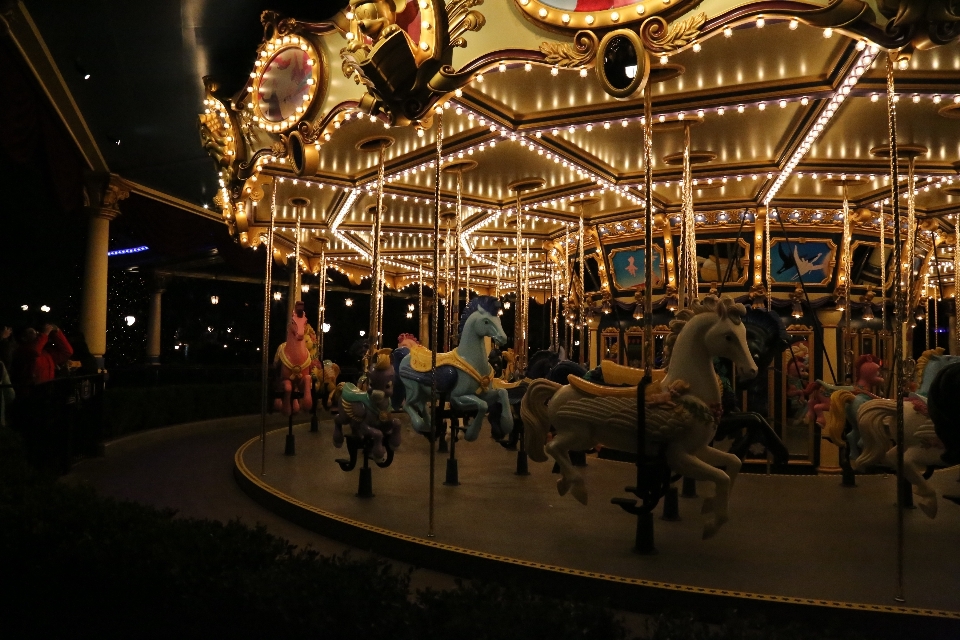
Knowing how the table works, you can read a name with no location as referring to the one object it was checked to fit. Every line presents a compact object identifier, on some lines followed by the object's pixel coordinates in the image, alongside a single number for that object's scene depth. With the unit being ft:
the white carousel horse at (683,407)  15.23
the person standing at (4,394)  22.20
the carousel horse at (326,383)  35.53
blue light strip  61.52
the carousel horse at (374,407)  22.65
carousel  15.11
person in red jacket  27.14
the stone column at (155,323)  61.00
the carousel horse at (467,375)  24.40
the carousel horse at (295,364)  32.19
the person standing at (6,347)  31.30
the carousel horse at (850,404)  21.31
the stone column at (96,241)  35.73
